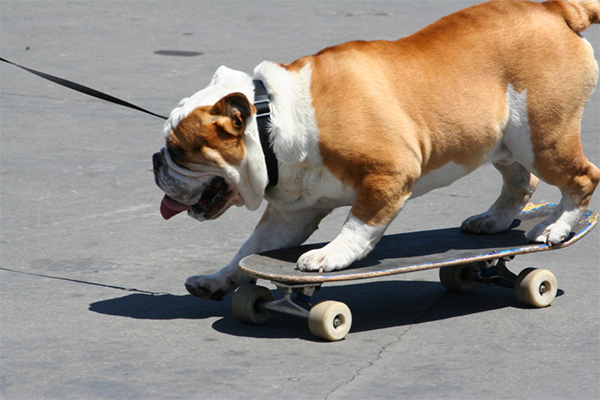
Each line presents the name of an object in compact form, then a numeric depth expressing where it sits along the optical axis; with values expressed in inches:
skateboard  361.1
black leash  422.6
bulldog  363.3
